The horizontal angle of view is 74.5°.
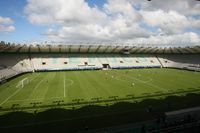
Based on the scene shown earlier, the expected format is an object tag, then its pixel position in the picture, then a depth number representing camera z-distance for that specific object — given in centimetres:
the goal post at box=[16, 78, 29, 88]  2748
